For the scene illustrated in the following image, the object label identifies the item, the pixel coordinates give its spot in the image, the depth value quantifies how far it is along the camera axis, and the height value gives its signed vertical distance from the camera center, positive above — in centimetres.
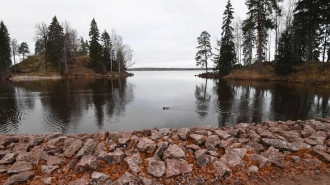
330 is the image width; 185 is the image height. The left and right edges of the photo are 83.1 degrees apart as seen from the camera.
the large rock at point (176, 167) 491 -241
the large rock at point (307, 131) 749 -219
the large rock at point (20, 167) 498 -237
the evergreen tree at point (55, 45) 5488 +1059
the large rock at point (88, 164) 498 -228
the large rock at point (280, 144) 618 -227
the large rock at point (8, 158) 538 -230
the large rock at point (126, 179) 462 -252
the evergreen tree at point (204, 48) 6612 +1104
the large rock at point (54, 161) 532 -234
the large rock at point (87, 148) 561 -213
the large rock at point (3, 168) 506 -242
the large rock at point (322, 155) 565 -239
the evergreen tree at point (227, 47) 4609 +830
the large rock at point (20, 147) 606 -226
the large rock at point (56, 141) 638 -211
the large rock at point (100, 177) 466 -245
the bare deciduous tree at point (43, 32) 5749 +1496
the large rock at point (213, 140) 639 -214
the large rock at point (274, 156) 542 -240
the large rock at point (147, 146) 578 -210
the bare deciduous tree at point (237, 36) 5437 +1249
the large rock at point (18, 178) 462 -247
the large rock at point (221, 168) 495 -243
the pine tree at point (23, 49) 7530 +1294
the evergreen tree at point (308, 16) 2950 +1016
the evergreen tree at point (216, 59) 5631 +623
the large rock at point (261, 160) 538 -242
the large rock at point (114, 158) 531 -225
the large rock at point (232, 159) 533 -237
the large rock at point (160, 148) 564 -214
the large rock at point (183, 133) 668 -200
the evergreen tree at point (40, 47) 6038 +1173
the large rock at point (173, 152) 548 -221
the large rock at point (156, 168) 488 -239
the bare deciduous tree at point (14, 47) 6675 +1229
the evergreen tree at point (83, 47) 8085 +1474
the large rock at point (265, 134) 699 -217
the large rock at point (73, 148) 567 -214
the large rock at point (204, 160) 528 -233
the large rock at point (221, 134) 685 -210
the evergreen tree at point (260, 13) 3422 +1231
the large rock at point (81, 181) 458 -252
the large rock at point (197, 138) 634 -206
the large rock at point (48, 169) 502 -242
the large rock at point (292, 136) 691 -224
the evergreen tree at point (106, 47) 6176 +1098
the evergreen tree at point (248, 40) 3519 +987
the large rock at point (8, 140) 669 -221
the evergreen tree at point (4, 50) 5135 +870
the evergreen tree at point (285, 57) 3381 +377
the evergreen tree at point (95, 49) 5753 +946
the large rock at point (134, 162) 502 -232
